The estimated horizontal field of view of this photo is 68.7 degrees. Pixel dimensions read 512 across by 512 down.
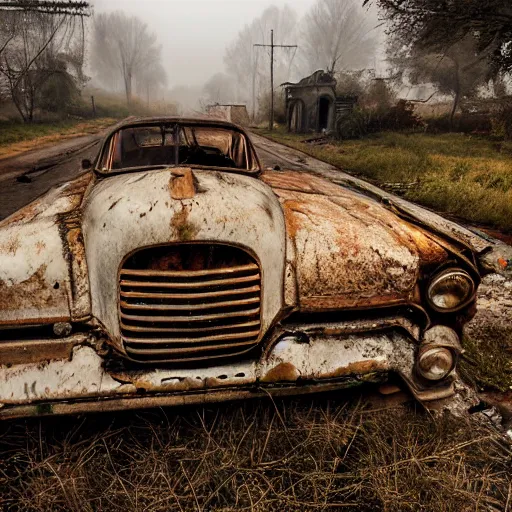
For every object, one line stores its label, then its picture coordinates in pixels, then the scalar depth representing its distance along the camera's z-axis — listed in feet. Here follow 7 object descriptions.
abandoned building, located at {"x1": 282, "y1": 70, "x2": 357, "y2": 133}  82.07
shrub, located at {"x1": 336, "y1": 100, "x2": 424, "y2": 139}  65.46
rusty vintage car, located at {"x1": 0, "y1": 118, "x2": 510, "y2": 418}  5.44
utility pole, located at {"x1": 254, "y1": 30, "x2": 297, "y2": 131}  94.49
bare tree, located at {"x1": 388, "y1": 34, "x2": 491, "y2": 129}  92.07
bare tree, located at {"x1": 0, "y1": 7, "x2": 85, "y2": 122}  74.79
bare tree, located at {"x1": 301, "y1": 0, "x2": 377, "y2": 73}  222.28
